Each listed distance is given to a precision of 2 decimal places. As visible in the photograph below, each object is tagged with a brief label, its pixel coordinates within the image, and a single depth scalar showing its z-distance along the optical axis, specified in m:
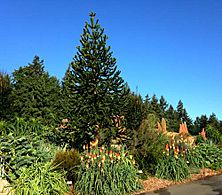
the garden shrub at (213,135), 11.34
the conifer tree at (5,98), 10.87
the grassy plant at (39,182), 3.98
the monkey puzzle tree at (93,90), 6.53
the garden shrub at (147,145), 5.96
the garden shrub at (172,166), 5.68
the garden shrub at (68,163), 4.78
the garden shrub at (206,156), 6.83
